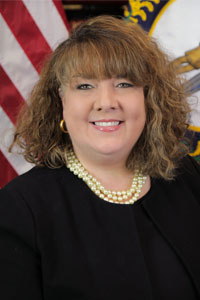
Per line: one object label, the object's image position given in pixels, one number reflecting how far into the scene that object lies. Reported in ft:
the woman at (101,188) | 3.42
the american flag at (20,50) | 6.00
